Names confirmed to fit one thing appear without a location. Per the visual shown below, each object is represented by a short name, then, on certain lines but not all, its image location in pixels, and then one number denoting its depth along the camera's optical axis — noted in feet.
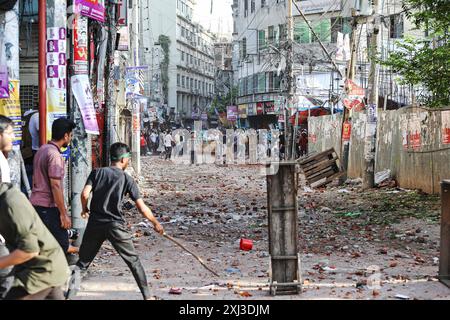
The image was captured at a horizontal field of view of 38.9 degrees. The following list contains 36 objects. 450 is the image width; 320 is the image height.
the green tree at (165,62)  249.55
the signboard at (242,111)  177.00
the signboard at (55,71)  26.78
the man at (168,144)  132.46
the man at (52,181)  21.08
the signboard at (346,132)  66.58
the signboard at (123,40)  71.10
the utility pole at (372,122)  57.06
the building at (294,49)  129.70
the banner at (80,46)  28.37
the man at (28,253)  12.40
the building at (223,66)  264.52
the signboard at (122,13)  57.84
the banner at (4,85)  24.11
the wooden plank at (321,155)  67.41
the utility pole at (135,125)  78.10
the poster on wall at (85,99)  27.89
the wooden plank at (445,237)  24.00
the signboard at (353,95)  63.41
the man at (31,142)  28.19
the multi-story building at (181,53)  255.70
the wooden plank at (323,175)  66.52
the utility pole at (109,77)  41.65
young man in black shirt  20.65
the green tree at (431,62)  42.22
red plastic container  28.97
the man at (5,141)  16.08
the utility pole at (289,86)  94.12
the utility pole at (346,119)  65.79
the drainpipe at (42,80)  26.43
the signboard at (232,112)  181.24
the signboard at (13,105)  24.47
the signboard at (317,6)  144.66
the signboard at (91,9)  28.73
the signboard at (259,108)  165.99
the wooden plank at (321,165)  66.42
